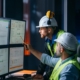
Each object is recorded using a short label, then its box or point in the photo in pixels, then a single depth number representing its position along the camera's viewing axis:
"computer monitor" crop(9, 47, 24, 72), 3.10
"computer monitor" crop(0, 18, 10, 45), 2.87
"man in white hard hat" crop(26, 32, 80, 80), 2.32
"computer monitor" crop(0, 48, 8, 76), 2.90
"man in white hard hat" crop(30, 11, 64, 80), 3.39
